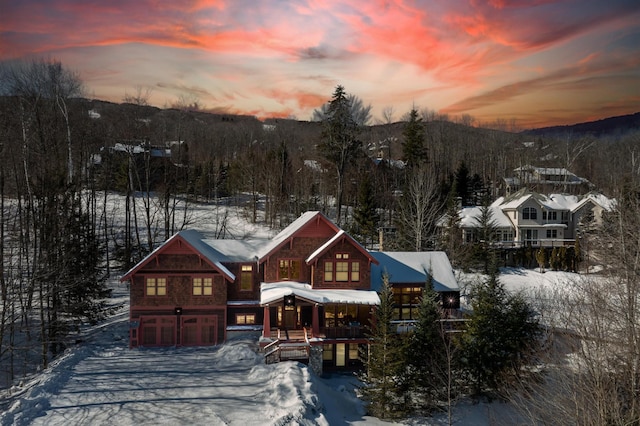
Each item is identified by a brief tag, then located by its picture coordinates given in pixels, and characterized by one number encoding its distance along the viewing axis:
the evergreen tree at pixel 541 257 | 44.12
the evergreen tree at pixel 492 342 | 21.70
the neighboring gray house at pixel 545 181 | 73.94
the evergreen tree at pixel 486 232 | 42.81
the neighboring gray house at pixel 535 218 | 49.62
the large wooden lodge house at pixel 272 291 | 25.27
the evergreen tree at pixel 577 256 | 43.94
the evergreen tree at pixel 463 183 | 64.25
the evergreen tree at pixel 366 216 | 47.28
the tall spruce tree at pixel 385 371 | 20.11
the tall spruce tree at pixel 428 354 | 21.12
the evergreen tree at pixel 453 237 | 41.94
